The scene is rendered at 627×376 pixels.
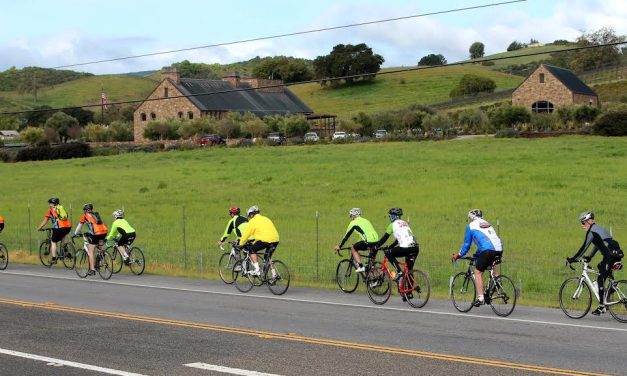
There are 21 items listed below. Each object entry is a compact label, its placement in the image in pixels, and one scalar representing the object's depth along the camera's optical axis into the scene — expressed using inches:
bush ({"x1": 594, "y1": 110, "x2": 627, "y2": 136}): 2199.8
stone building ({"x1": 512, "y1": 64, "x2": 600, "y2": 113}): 3356.3
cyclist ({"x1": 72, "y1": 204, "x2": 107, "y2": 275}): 856.9
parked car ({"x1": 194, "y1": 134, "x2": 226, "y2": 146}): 3196.4
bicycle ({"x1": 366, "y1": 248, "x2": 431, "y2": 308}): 629.0
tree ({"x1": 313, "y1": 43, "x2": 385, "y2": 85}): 5807.1
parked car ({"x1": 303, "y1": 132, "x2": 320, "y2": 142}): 2867.1
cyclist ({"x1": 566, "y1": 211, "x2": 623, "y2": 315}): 546.0
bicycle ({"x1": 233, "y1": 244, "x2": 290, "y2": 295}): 713.6
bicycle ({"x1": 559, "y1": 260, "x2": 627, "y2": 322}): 549.8
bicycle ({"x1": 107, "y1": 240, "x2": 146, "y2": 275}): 864.9
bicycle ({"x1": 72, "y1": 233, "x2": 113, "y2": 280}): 849.5
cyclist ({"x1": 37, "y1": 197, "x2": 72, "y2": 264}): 937.5
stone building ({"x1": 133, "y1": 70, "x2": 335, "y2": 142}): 3909.9
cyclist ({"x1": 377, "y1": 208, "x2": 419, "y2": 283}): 628.1
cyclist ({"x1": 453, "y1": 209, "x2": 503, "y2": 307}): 580.4
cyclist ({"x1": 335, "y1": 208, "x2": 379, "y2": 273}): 676.7
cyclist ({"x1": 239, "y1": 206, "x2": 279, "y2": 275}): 722.8
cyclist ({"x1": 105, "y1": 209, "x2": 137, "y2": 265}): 836.6
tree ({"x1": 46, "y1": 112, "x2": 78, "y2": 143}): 4370.1
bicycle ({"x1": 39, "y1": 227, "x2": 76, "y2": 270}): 945.5
